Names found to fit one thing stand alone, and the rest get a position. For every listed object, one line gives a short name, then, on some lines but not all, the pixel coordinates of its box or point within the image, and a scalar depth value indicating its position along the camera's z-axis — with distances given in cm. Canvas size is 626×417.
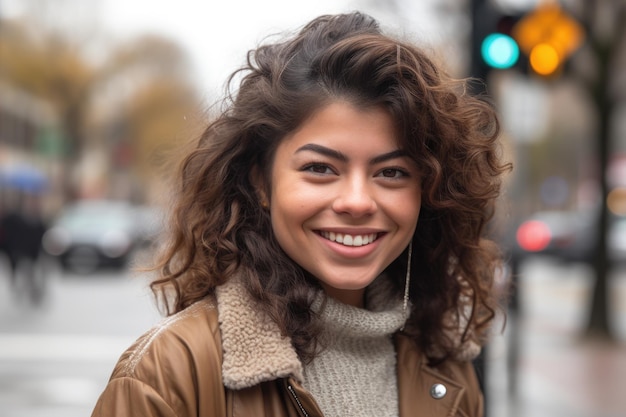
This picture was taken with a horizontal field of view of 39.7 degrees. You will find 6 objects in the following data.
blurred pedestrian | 1452
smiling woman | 193
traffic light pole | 566
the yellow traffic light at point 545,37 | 596
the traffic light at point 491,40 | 569
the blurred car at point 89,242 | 2194
